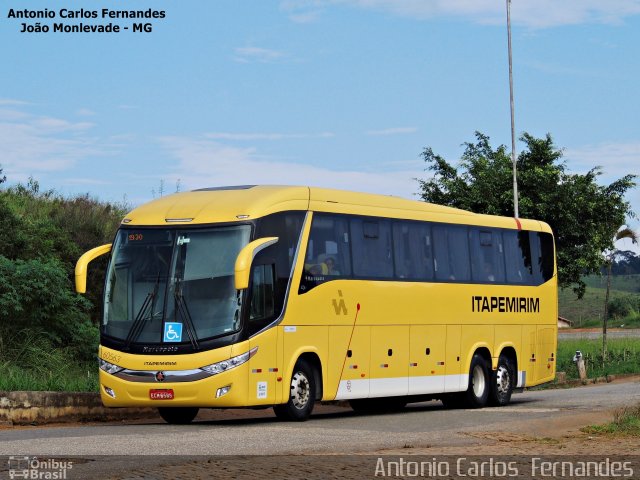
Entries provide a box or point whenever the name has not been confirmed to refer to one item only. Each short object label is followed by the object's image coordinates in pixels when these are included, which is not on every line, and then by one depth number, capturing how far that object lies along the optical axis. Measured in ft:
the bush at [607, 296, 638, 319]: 316.81
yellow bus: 61.93
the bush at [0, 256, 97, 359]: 85.15
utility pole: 141.18
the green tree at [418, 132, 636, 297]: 159.12
